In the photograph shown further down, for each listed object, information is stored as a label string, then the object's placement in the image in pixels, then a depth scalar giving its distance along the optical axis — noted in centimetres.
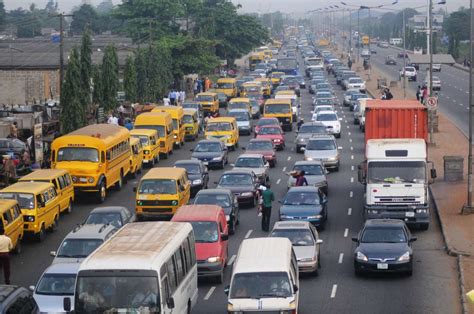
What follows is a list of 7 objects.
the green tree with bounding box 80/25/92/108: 6206
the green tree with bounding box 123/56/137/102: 7856
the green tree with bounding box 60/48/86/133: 5681
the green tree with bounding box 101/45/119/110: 6956
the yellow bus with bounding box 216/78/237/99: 9131
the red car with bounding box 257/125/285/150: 5781
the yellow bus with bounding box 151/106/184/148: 5931
